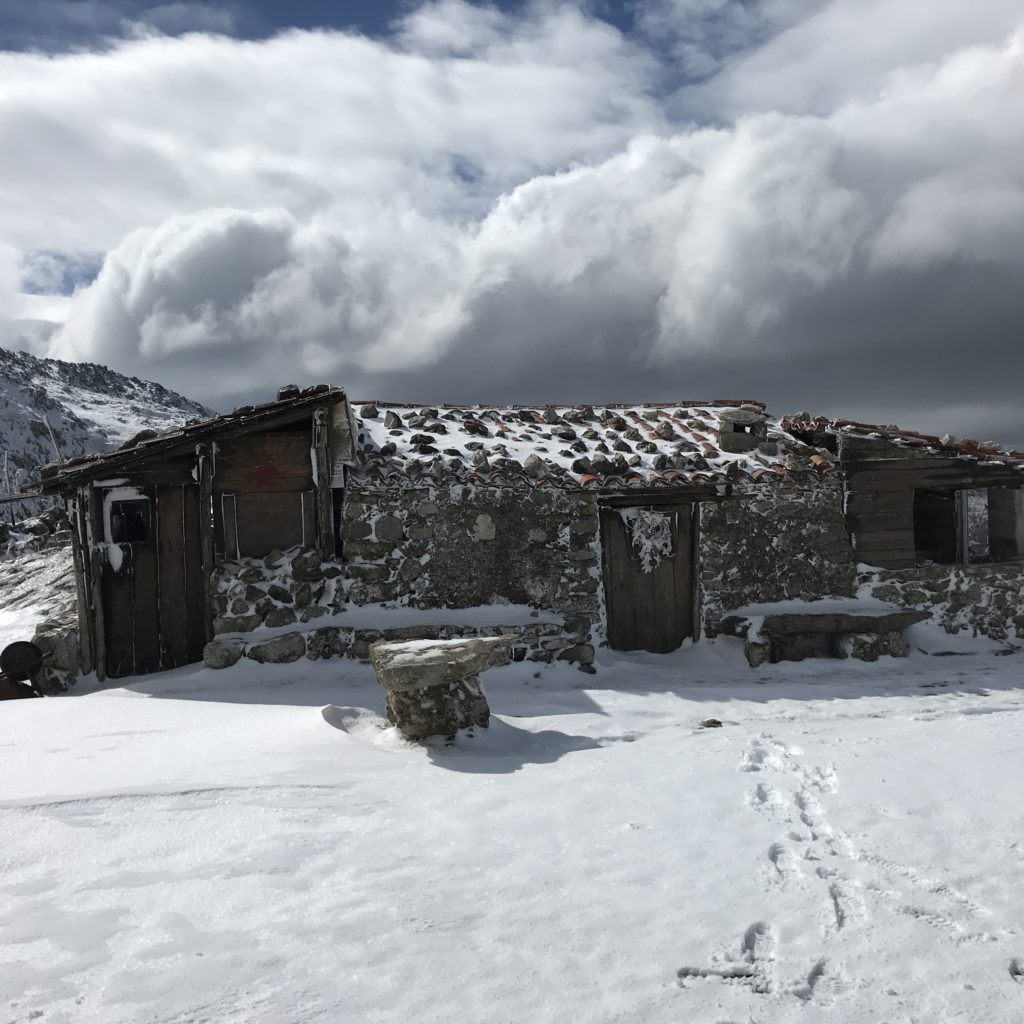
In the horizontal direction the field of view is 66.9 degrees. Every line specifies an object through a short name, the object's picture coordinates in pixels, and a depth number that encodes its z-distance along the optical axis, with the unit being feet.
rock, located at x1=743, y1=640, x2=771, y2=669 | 31.73
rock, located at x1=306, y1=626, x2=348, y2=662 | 28.86
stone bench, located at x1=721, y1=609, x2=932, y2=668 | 31.96
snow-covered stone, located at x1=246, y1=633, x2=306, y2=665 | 28.35
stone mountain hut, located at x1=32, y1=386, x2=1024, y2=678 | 29.17
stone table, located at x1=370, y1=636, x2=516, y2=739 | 19.13
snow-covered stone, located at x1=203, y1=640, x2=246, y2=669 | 27.89
